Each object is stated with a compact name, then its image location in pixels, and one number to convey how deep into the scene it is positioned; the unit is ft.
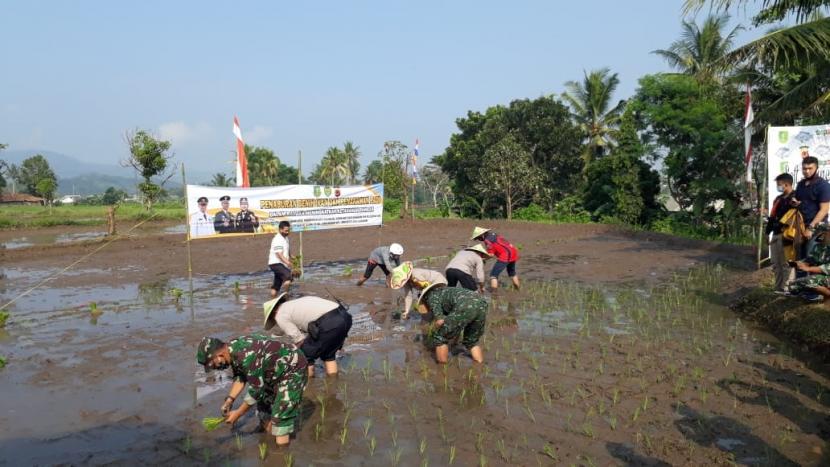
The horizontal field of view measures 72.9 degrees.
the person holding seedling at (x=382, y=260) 34.60
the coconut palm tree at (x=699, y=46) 89.20
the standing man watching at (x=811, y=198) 25.31
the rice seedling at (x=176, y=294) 35.77
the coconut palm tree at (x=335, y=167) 183.73
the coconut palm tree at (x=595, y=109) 105.60
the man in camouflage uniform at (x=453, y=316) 21.36
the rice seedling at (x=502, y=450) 14.97
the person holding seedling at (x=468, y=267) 27.62
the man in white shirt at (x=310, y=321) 19.02
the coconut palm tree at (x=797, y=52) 31.09
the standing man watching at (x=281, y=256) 33.37
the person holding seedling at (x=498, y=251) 34.71
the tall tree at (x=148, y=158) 80.43
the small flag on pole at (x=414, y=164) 91.29
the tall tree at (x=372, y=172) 203.60
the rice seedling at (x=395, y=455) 15.00
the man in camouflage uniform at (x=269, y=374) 15.21
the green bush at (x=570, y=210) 92.89
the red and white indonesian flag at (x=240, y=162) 45.40
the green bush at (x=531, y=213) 97.86
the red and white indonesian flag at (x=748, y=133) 37.83
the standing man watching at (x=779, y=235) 26.76
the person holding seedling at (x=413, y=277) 23.00
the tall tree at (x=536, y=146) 101.91
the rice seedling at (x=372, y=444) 15.57
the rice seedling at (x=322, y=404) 17.88
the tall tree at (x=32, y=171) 224.57
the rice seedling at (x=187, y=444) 15.62
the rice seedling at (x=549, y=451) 14.90
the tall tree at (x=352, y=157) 206.07
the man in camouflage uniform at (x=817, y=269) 23.34
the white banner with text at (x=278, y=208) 37.27
